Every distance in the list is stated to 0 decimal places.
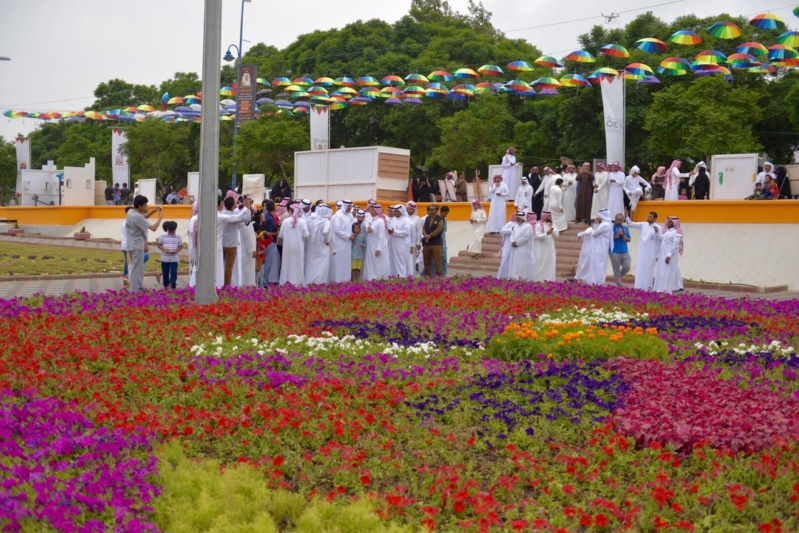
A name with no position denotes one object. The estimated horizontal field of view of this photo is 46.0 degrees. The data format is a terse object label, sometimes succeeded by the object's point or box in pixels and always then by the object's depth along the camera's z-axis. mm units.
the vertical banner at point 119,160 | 40094
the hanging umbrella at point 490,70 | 31438
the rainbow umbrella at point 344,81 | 36825
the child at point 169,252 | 14062
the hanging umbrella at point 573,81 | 28016
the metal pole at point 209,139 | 11250
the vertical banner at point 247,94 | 32781
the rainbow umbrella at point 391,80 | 35844
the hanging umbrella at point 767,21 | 22233
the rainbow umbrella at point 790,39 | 22828
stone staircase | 20938
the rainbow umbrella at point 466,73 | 32281
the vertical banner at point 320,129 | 29422
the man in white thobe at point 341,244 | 17531
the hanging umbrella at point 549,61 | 27475
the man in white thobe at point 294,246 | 16500
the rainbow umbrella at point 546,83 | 28500
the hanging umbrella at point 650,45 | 24828
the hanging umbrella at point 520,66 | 30672
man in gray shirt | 13312
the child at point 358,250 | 17183
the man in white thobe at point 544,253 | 17844
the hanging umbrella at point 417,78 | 33656
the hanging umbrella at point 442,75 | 33781
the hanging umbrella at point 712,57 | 23922
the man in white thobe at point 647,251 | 17469
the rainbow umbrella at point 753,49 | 24922
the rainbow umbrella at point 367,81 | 36281
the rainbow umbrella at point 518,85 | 29698
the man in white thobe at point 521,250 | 17312
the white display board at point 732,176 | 20781
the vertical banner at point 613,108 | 22234
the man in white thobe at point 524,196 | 23062
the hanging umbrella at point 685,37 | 23797
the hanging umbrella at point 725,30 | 22703
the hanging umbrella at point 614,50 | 24500
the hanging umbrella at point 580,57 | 25594
